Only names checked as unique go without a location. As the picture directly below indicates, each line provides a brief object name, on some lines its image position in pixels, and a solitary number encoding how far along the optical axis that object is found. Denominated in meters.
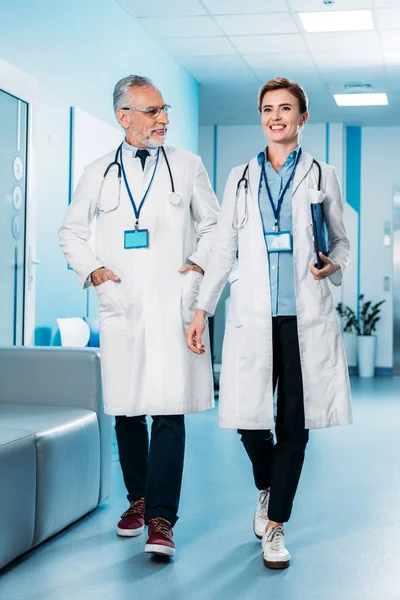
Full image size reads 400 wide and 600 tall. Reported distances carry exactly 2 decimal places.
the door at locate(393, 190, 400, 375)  11.45
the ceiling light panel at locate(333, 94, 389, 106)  9.67
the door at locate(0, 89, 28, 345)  4.77
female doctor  2.94
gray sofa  2.91
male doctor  3.09
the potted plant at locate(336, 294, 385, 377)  11.12
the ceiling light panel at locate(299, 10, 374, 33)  6.70
